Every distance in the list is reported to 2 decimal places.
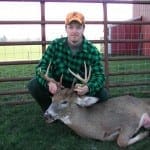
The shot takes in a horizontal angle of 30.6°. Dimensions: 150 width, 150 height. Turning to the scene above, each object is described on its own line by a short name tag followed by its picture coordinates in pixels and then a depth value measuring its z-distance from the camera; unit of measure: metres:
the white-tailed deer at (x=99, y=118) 3.35
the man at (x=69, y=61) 3.56
